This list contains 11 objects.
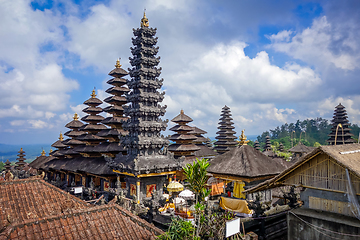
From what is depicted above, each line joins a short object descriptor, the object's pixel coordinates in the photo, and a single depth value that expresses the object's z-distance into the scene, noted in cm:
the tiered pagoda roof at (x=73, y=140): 3455
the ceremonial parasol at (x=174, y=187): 1985
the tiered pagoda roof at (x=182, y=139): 3372
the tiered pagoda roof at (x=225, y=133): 4672
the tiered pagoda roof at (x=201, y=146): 3784
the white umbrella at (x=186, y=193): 1855
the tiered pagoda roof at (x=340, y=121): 4356
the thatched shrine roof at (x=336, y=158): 801
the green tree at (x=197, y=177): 1223
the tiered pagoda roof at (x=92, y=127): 3052
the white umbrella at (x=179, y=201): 1978
